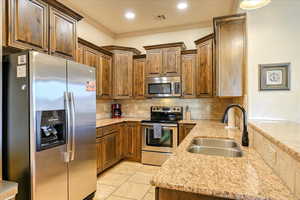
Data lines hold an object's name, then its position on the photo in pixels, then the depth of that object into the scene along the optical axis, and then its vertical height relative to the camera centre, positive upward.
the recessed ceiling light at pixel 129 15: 3.42 +1.70
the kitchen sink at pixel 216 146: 1.75 -0.53
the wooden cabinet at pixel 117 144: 3.06 -0.91
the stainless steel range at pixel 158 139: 3.51 -0.85
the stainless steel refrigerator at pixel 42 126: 1.60 -0.27
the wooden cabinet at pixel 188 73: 3.69 +0.54
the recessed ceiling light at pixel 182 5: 3.06 +1.69
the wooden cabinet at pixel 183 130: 3.43 -0.63
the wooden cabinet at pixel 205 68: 3.41 +0.62
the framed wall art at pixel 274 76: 1.84 +0.23
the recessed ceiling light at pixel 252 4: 1.39 +0.78
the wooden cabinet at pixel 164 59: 3.74 +0.86
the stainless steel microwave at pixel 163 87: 3.74 +0.26
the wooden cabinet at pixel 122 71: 4.00 +0.65
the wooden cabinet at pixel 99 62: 3.10 +0.73
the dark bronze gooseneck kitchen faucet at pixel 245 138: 1.67 -0.39
